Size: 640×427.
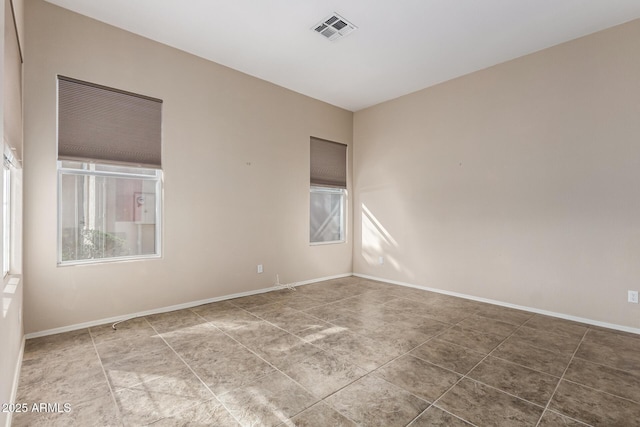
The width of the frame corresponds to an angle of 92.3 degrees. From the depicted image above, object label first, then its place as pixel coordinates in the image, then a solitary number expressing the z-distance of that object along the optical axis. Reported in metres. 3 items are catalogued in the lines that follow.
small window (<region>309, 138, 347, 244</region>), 5.44
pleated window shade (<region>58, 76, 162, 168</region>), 3.09
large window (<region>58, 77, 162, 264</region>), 3.12
